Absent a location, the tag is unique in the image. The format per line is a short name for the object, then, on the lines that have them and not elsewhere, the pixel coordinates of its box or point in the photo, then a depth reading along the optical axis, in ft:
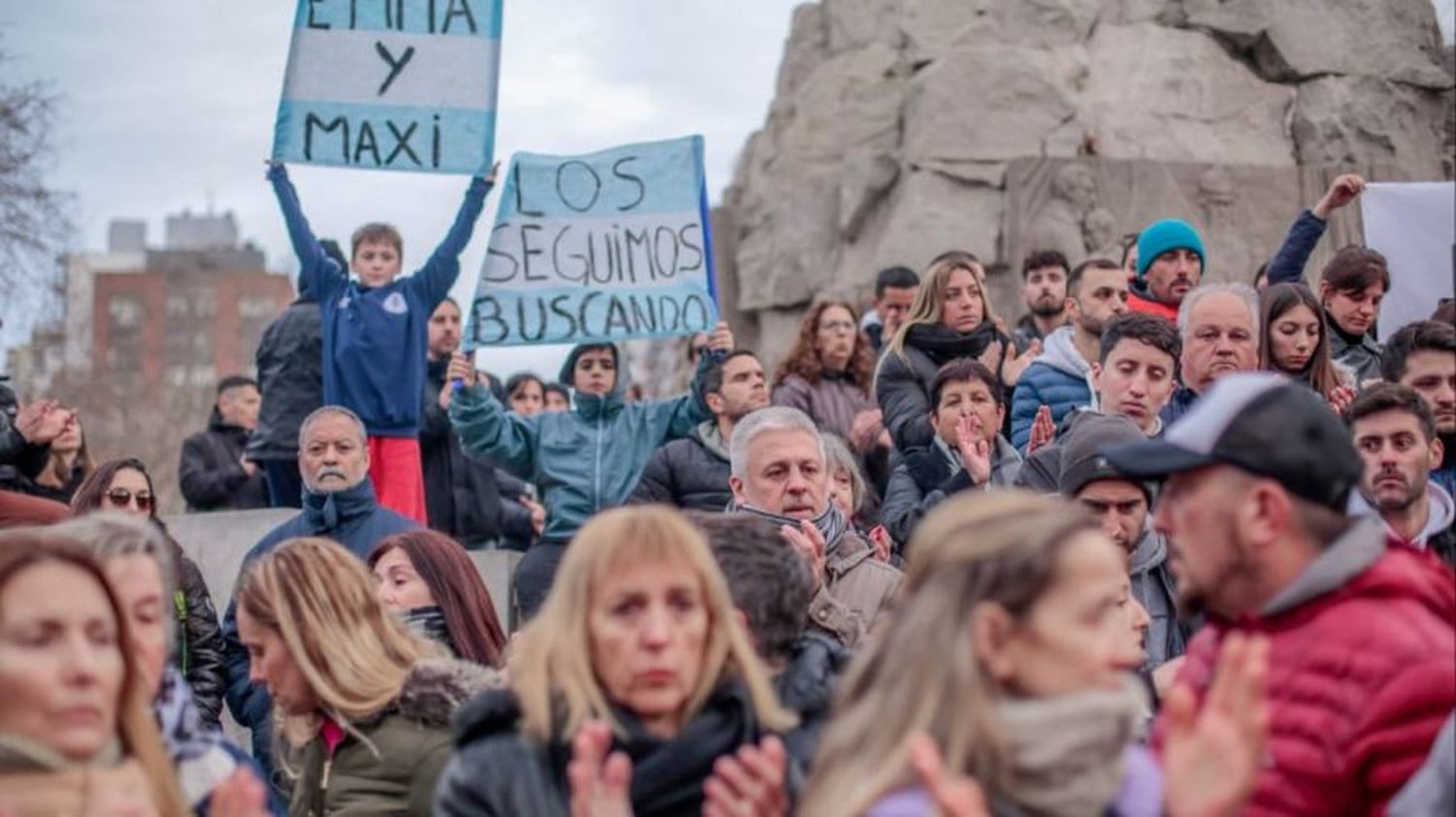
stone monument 50.88
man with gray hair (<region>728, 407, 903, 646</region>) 22.81
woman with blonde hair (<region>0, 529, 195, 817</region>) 13.48
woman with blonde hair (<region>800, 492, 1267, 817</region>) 11.82
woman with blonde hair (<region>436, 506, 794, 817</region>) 14.02
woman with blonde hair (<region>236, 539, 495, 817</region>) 17.87
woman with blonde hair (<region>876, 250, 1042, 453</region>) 30.94
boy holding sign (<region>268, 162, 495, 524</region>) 33.63
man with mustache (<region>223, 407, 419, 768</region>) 27.78
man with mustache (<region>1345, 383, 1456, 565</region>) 20.15
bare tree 52.51
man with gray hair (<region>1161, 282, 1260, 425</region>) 25.08
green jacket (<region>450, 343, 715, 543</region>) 33.53
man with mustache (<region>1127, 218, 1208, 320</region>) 32.55
